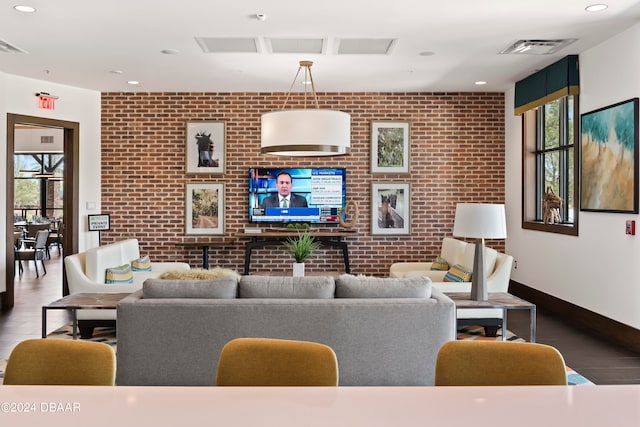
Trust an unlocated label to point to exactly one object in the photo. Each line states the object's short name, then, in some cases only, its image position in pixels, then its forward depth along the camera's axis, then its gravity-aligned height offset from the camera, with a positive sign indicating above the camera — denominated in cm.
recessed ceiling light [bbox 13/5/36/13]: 470 +163
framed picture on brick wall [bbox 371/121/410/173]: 850 +90
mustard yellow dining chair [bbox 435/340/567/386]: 182 -49
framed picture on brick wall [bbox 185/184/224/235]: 849 -2
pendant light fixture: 534 +72
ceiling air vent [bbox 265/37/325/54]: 571 +167
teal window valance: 629 +148
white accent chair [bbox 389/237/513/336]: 526 -69
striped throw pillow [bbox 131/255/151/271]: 685 -67
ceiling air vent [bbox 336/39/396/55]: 577 +168
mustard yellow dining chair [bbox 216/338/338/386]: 181 -49
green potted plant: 613 -48
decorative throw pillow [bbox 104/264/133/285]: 583 -68
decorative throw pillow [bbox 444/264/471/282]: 560 -64
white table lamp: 436 -14
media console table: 809 -43
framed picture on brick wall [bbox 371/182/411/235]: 851 +0
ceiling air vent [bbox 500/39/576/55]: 577 +168
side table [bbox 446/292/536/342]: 416 -69
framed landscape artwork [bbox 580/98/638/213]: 523 +51
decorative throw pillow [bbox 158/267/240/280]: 421 -48
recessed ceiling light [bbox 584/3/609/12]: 467 +166
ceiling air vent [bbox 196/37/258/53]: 566 +166
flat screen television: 843 +24
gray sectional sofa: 367 -79
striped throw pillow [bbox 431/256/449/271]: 693 -66
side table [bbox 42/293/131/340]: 415 -70
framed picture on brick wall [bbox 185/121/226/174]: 846 +90
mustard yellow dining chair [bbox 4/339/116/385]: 180 -49
